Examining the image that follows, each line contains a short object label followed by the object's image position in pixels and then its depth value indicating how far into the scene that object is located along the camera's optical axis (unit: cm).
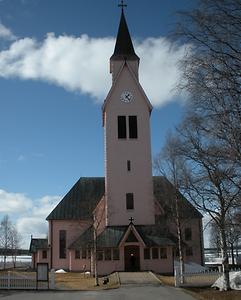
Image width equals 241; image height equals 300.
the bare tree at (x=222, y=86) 1156
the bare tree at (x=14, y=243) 8298
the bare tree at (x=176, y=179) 3211
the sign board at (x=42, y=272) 3073
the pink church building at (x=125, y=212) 4553
